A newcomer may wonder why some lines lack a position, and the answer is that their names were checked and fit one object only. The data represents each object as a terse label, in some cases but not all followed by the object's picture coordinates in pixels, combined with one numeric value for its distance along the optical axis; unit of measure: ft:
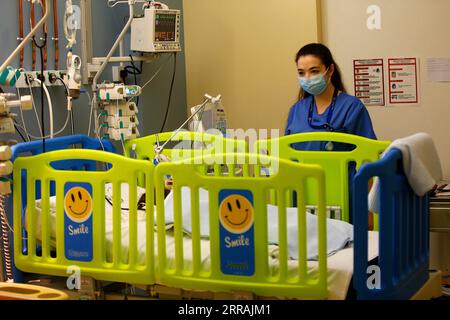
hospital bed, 8.46
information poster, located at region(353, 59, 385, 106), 15.46
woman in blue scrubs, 12.71
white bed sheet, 8.62
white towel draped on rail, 8.89
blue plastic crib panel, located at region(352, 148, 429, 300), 8.31
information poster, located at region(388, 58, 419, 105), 15.17
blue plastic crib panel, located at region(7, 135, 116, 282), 10.58
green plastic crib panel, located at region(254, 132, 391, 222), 11.16
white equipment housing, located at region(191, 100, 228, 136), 12.82
